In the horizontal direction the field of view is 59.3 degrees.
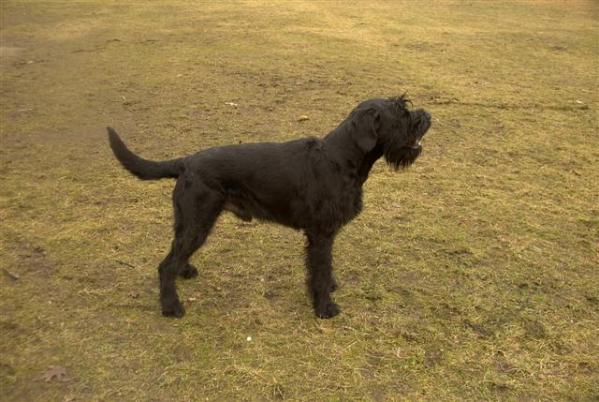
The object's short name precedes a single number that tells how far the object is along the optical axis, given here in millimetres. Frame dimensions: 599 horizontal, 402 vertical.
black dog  3738
